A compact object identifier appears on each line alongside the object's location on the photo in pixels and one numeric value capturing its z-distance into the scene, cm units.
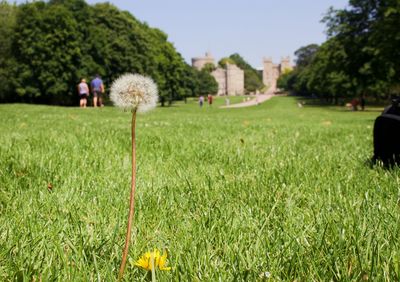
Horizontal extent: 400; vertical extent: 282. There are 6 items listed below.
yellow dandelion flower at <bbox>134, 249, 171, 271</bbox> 128
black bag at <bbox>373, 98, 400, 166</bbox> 348
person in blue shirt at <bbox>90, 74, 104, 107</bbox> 2434
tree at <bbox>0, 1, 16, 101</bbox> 4709
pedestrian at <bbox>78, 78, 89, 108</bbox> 2484
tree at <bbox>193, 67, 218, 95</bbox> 13862
